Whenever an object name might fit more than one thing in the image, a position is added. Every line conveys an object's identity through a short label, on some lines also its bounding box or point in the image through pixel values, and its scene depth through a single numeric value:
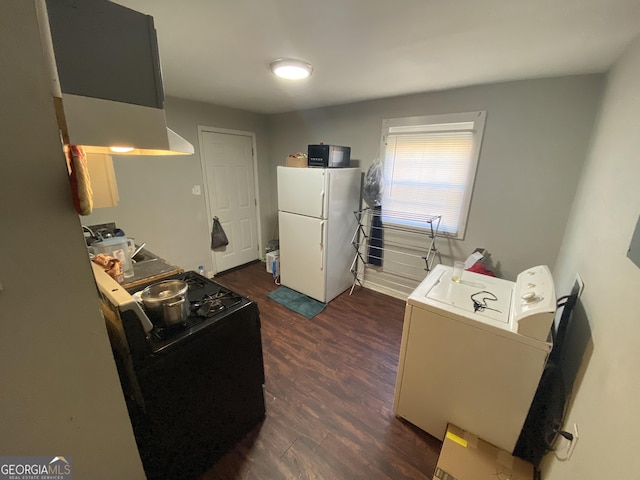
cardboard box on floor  1.27
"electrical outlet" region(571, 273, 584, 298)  1.33
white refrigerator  2.72
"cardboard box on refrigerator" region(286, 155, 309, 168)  2.86
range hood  0.67
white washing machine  1.19
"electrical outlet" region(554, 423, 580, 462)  0.99
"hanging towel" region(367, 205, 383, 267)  3.06
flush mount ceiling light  1.72
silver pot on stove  1.15
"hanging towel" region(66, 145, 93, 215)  0.66
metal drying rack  2.78
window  2.42
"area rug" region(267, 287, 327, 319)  2.85
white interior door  3.35
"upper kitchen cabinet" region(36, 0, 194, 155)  0.66
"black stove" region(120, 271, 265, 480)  1.07
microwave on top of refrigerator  2.65
